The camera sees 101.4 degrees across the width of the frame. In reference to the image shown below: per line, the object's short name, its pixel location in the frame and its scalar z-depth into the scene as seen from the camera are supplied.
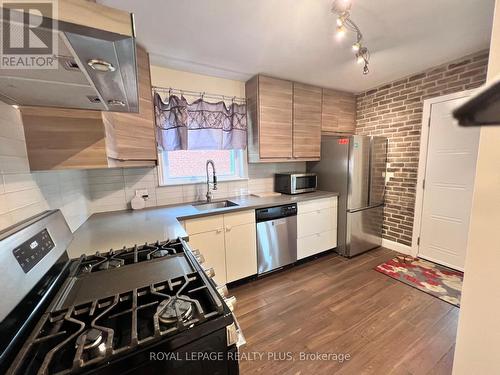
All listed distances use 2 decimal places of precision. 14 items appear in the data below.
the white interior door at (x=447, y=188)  2.28
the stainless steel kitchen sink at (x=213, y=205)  2.40
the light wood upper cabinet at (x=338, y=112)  2.99
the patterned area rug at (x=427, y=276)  2.07
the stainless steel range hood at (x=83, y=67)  0.50
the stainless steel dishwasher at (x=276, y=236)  2.29
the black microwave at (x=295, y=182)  2.76
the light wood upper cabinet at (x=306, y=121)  2.73
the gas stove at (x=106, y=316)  0.53
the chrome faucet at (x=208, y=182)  2.43
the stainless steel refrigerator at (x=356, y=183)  2.69
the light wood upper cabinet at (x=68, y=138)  1.03
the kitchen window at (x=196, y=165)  2.38
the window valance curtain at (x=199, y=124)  2.18
